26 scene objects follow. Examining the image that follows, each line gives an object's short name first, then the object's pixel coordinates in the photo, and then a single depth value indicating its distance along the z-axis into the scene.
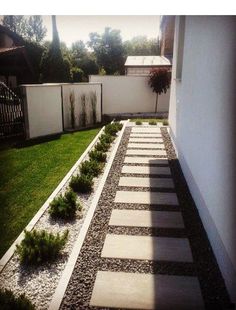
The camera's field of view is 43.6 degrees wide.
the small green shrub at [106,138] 9.29
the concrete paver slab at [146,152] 8.27
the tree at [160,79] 15.98
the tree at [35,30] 60.79
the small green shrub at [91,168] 6.53
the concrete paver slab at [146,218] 4.53
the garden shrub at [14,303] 2.66
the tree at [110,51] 51.00
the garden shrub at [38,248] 3.59
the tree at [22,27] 55.84
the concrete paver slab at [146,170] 6.83
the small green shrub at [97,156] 7.62
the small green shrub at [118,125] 11.62
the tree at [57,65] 22.02
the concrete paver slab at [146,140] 9.77
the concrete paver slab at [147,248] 3.74
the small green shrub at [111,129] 10.66
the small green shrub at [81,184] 5.82
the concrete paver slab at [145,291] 2.96
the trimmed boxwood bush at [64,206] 4.74
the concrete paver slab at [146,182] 6.07
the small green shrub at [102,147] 8.51
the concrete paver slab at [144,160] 7.56
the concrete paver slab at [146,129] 11.34
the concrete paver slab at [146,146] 9.02
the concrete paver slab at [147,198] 5.29
